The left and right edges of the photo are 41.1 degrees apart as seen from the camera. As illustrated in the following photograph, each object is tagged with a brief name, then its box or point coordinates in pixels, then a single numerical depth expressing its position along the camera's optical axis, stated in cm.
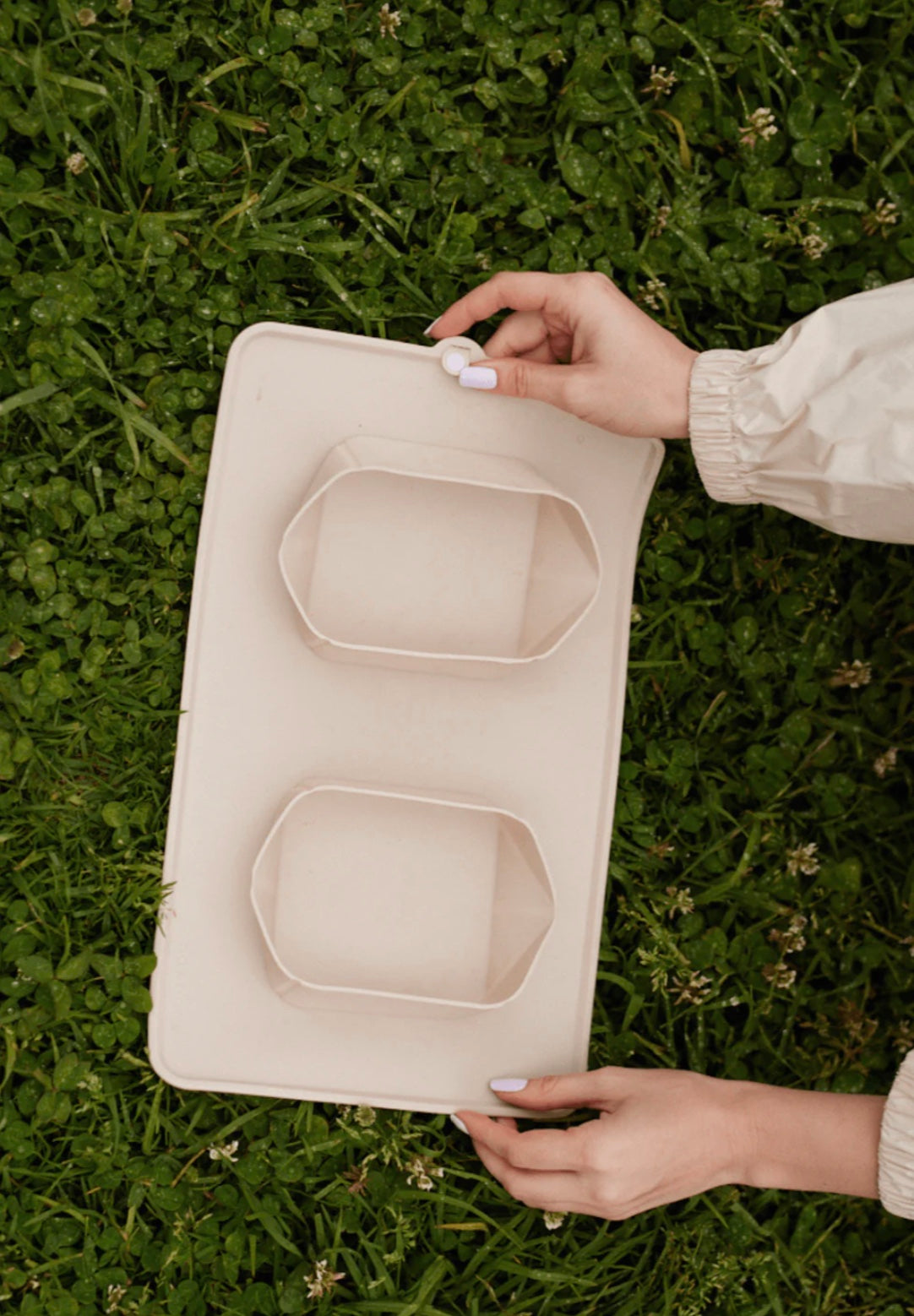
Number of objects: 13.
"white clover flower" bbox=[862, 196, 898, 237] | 165
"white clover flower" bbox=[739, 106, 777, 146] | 161
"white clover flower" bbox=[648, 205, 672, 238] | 160
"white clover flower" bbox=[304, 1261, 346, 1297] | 146
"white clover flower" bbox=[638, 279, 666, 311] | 159
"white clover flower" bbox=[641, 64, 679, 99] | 160
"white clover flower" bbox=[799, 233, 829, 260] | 162
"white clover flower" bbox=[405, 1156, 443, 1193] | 149
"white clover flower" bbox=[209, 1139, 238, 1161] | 147
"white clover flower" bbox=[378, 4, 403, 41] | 153
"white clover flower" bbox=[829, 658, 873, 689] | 165
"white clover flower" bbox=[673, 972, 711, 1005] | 159
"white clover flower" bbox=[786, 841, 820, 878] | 163
